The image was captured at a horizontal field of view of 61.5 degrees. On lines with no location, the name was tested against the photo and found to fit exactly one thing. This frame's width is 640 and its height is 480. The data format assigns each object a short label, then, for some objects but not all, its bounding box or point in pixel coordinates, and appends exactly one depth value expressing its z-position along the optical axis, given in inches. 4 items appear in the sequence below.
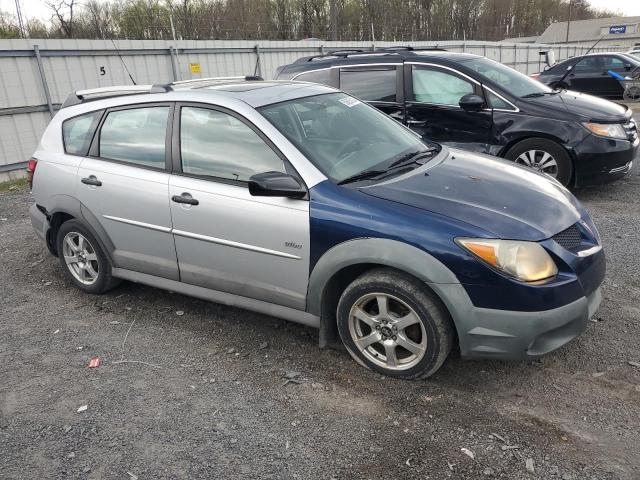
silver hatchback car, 113.0
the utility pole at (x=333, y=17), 1132.5
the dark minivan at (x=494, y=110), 248.4
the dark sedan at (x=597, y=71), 673.6
